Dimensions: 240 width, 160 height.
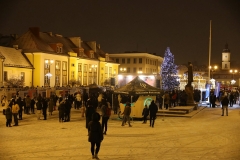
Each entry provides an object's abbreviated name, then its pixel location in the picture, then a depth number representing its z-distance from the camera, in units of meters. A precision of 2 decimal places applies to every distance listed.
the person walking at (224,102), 22.42
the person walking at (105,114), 14.24
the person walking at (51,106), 21.84
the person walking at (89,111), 14.24
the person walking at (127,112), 16.88
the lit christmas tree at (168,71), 54.38
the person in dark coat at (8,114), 16.69
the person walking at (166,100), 25.92
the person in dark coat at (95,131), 9.36
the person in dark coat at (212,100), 30.61
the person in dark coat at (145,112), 18.55
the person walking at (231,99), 32.20
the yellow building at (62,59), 47.28
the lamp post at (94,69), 61.41
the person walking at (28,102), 22.89
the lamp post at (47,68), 48.25
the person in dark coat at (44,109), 20.07
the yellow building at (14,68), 40.03
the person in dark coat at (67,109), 19.23
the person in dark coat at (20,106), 19.70
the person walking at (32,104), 23.37
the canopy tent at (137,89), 20.25
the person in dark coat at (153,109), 17.00
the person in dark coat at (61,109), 18.75
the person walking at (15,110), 17.31
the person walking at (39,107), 19.95
